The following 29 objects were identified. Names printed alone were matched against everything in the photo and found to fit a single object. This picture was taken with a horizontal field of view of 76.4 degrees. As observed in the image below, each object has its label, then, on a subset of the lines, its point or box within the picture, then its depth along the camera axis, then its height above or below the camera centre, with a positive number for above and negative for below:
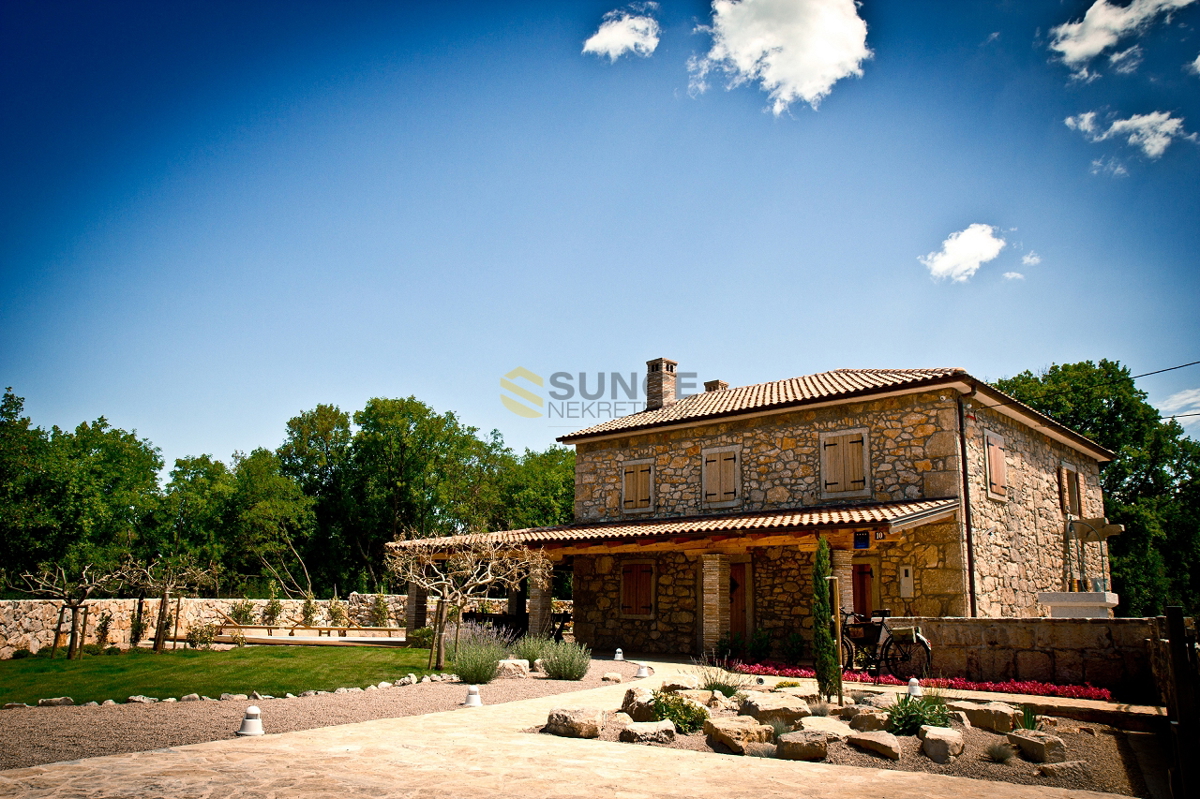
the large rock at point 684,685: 9.35 -1.56
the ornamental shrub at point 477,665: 11.59 -1.68
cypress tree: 9.31 -0.90
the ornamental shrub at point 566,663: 12.27 -1.70
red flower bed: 9.57 -1.59
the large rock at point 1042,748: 6.34 -1.46
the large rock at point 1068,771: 5.94 -1.55
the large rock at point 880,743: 6.54 -1.52
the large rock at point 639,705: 8.08 -1.55
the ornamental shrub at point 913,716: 7.40 -1.44
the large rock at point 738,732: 6.88 -1.55
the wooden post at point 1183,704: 5.07 -0.86
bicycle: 11.41 -1.24
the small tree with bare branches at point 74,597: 14.57 -1.05
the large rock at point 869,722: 7.43 -1.50
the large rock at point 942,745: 6.40 -1.48
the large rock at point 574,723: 7.40 -1.59
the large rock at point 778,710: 7.80 -1.49
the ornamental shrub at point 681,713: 7.79 -1.57
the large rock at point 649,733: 7.20 -1.62
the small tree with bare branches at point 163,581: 15.84 -0.81
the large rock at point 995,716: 7.61 -1.47
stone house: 14.60 +1.19
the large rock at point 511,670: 12.37 -1.83
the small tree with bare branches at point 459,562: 13.25 -0.18
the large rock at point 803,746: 6.54 -1.56
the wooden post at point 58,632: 15.04 -1.75
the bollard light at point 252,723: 7.18 -1.64
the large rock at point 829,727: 6.94 -1.58
